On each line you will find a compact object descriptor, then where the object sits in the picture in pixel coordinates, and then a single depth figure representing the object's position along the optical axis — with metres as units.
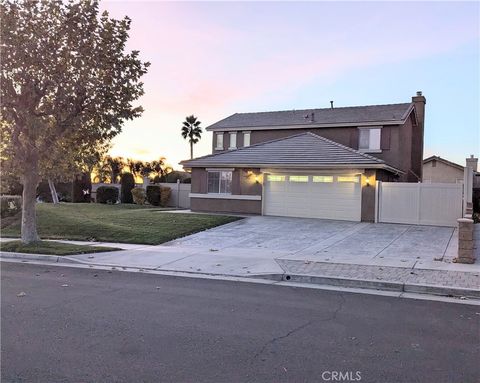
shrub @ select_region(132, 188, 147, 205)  34.03
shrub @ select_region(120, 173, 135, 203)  35.28
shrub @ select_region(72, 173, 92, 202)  35.47
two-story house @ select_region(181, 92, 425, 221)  21.77
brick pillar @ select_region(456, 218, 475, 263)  11.23
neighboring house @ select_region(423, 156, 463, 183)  45.81
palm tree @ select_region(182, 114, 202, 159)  61.05
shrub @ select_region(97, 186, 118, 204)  35.00
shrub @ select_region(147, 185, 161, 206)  33.28
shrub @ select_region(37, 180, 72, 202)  38.62
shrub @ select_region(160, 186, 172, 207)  33.22
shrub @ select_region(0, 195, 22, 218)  21.62
